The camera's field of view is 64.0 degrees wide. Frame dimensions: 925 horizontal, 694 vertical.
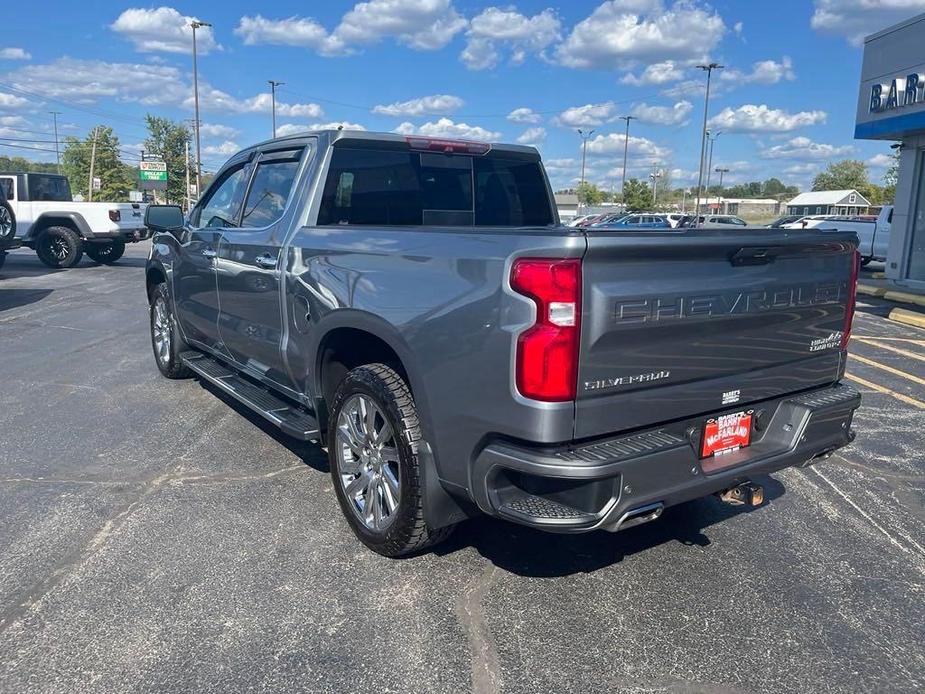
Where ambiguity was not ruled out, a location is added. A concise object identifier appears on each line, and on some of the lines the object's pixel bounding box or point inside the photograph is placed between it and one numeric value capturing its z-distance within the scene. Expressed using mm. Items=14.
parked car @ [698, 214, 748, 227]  34875
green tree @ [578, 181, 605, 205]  93912
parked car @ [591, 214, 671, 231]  34594
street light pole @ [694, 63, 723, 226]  52066
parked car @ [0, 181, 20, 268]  14155
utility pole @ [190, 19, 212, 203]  46500
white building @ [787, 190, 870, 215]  75062
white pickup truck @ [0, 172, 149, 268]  17078
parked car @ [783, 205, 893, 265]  20812
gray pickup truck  2602
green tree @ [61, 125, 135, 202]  75562
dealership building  14867
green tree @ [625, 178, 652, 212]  74938
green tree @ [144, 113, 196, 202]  86000
